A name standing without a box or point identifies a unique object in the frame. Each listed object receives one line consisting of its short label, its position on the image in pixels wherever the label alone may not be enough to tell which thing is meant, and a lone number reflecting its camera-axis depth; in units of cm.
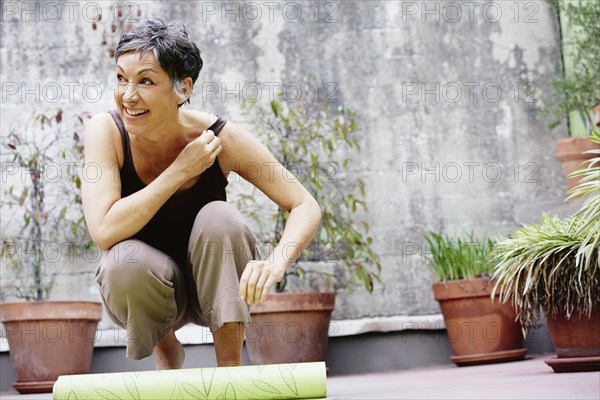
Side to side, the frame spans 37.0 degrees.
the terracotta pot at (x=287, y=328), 412
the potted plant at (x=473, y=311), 430
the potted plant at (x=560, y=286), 316
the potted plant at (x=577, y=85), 458
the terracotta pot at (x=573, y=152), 463
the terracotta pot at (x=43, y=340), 404
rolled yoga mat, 167
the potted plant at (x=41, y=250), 405
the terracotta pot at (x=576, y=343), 326
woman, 201
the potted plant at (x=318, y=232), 414
